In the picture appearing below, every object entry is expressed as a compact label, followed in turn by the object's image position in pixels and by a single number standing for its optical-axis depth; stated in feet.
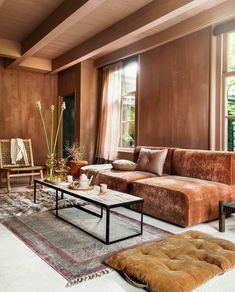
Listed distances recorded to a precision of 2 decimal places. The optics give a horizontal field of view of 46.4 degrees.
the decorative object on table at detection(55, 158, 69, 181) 11.73
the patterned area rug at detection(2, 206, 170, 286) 6.54
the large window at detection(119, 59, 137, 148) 17.67
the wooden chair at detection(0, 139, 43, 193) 16.34
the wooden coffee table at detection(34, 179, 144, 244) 8.00
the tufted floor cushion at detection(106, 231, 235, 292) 5.41
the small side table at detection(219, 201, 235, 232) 9.00
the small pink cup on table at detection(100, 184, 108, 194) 9.33
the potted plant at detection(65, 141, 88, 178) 17.55
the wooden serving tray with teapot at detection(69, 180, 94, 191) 9.83
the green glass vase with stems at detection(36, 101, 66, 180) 11.53
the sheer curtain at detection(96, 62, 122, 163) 18.38
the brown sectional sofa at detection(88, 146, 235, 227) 9.54
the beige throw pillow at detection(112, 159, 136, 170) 13.79
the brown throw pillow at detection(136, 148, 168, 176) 12.81
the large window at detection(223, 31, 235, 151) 12.50
